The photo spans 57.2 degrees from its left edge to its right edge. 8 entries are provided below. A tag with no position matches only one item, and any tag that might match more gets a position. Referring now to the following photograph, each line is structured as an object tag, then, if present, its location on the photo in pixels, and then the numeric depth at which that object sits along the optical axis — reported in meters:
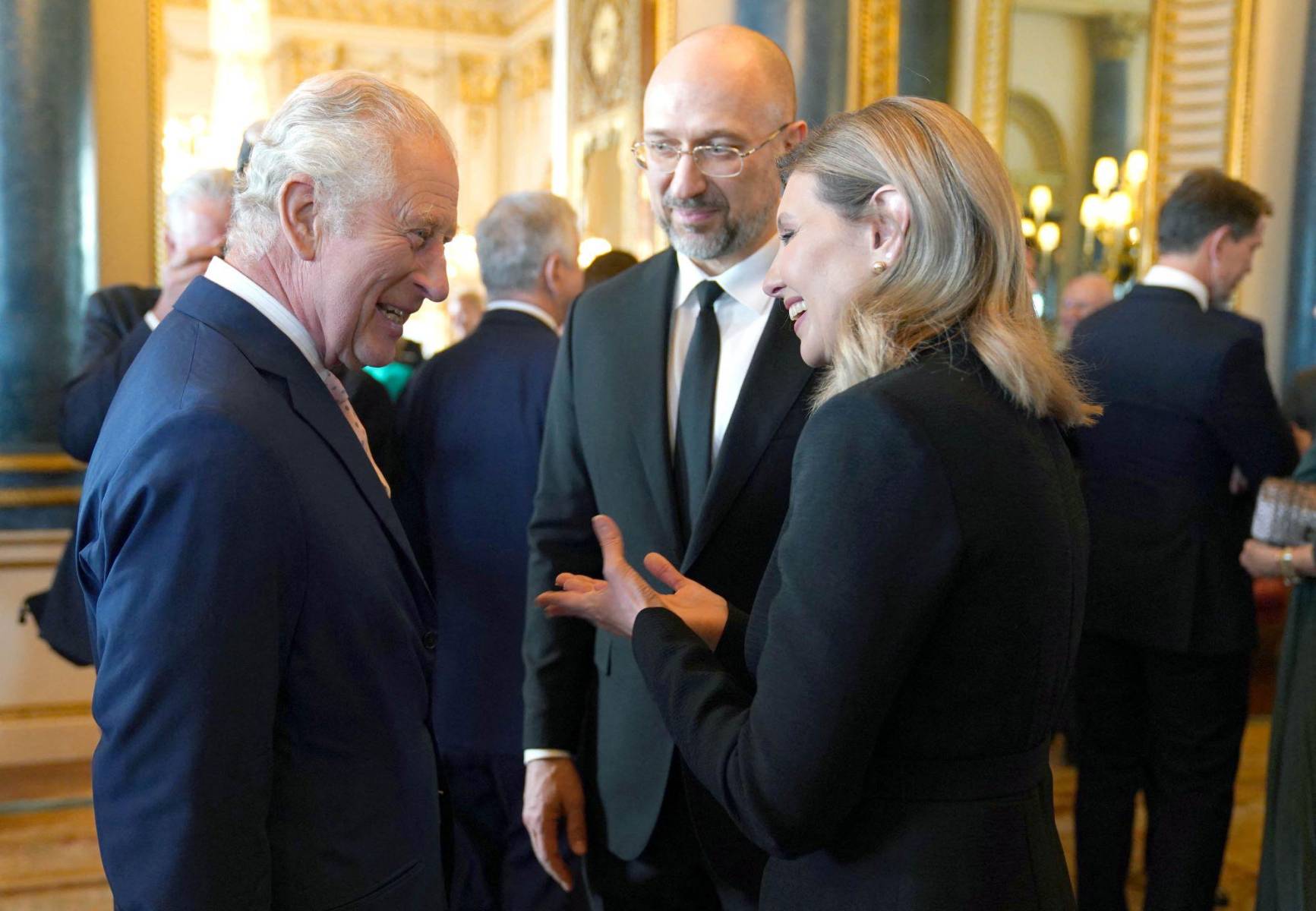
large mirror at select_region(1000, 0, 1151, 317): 6.80
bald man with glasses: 1.74
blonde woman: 1.14
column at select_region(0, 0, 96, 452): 4.26
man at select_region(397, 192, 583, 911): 2.90
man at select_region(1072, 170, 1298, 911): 3.01
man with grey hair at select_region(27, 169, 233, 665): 2.82
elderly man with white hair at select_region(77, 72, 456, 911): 1.13
